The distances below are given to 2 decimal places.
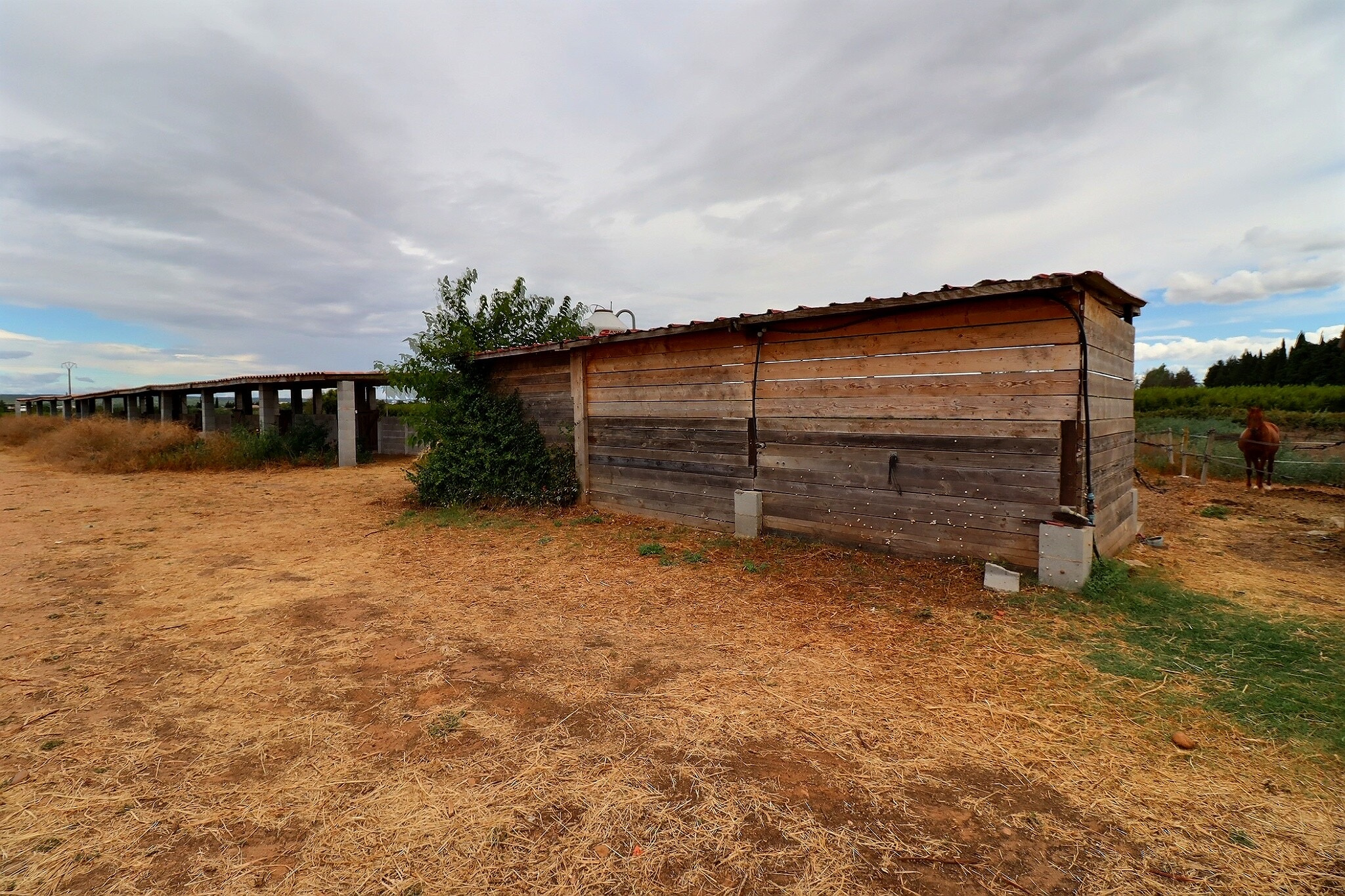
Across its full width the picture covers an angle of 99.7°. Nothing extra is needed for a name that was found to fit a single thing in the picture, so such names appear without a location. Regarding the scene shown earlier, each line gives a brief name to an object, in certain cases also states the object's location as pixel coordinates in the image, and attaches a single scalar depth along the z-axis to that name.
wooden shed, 5.29
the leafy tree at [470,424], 9.98
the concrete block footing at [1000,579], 5.17
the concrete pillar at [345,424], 18.41
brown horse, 11.18
